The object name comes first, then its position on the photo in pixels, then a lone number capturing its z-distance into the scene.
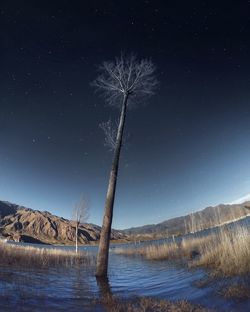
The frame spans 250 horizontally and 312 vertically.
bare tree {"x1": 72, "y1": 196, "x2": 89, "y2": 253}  35.38
